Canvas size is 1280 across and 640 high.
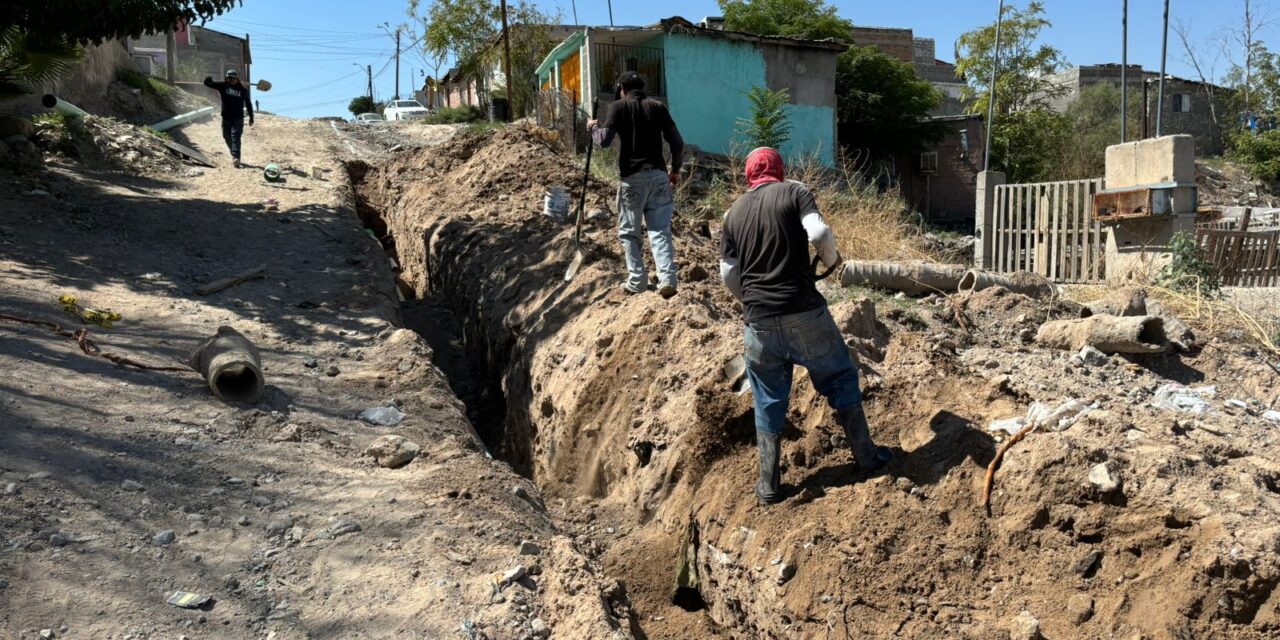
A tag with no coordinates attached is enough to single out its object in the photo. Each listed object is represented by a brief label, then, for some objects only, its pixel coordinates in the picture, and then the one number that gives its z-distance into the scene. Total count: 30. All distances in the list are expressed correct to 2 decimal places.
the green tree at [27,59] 10.27
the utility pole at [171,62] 25.08
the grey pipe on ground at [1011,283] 8.52
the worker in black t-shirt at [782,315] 4.27
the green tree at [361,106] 53.84
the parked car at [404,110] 35.06
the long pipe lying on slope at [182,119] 17.78
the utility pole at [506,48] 26.75
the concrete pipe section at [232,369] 5.49
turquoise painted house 22.67
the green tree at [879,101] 29.98
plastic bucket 10.02
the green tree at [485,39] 32.00
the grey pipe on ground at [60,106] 12.90
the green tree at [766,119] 19.67
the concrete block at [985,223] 13.77
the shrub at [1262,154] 32.44
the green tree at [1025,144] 31.11
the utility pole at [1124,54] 15.53
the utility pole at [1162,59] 15.36
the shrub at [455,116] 31.17
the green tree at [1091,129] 31.86
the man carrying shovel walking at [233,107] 14.70
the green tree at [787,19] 32.78
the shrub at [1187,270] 8.62
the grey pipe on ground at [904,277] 8.86
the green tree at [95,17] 8.95
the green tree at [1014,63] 32.09
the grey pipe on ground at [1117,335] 6.75
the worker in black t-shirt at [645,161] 6.84
